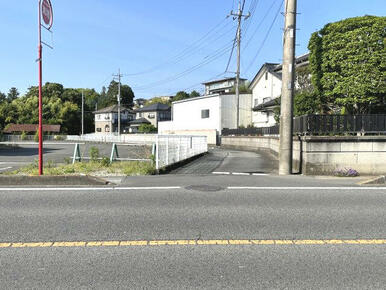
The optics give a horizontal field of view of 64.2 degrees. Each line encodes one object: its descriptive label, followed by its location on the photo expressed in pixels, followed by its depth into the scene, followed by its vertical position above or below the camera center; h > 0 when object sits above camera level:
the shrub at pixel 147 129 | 58.71 +1.13
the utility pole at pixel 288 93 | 10.55 +1.48
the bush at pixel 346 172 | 10.15 -1.20
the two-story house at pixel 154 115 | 67.50 +4.51
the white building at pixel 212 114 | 39.88 +2.91
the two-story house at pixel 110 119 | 76.12 +3.97
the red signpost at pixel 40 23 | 8.80 +3.30
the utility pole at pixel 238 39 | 30.91 +9.73
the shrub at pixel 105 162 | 11.91 -1.07
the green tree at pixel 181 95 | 90.49 +11.98
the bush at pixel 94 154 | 12.69 -0.81
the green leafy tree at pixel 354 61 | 11.52 +2.92
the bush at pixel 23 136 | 59.66 -0.48
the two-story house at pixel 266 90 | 32.81 +5.62
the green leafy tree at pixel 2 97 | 96.27 +11.78
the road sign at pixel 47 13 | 8.93 +3.62
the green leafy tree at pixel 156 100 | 120.25 +14.02
